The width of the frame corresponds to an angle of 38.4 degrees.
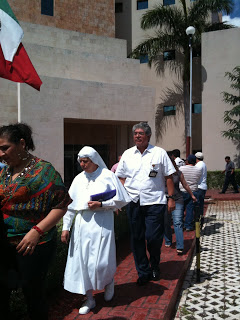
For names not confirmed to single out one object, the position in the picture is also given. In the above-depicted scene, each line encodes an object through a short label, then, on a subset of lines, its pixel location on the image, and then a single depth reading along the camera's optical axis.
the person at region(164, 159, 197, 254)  5.49
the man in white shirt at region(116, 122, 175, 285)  4.06
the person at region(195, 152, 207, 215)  7.73
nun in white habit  3.41
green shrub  17.50
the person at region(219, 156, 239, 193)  14.84
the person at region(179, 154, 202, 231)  6.88
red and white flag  6.47
